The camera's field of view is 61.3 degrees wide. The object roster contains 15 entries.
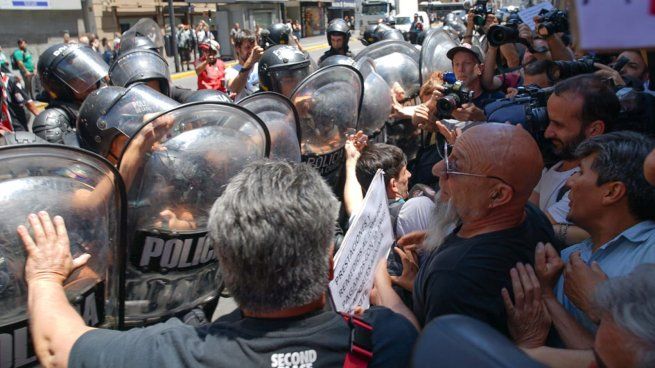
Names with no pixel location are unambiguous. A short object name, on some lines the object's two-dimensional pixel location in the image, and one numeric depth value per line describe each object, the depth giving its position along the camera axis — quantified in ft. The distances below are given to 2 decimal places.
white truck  99.36
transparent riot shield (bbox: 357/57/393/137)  12.03
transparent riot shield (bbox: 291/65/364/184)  9.87
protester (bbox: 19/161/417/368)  3.81
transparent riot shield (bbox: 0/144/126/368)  4.70
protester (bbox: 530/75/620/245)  7.54
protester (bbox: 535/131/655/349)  5.01
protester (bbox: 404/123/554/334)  5.24
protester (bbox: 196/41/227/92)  22.67
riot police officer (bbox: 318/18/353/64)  21.72
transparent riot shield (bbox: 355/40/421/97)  14.48
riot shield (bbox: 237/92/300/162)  8.19
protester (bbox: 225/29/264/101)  17.65
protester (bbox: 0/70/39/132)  20.56
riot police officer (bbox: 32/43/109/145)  12.71
